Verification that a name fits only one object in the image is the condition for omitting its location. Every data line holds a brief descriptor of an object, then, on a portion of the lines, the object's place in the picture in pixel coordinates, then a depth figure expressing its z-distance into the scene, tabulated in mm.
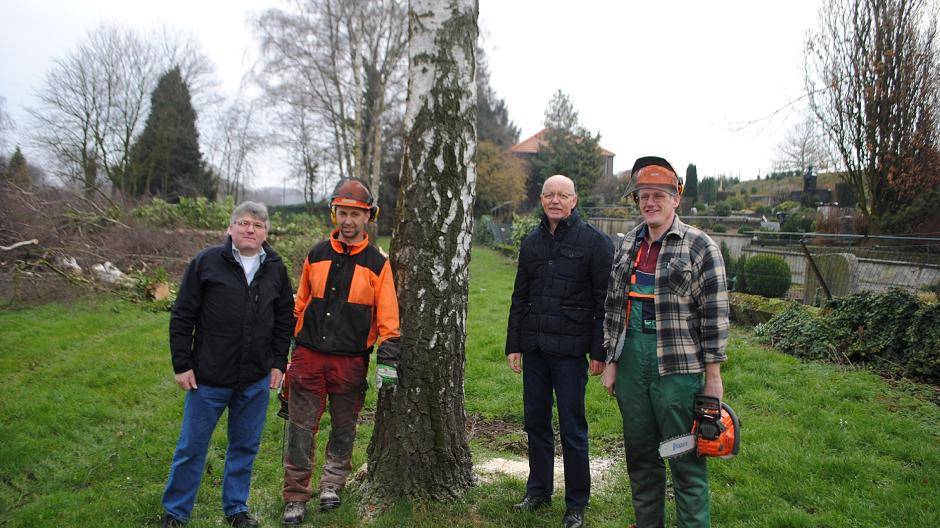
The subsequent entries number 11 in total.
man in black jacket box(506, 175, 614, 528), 3363
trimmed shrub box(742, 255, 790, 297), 10875
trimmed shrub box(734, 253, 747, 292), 11503
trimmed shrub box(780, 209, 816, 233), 19750
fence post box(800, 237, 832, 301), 8711
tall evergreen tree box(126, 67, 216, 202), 26219
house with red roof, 45938
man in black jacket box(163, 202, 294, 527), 3273
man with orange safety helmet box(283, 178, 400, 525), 3465
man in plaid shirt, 2785
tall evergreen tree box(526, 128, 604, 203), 32688
